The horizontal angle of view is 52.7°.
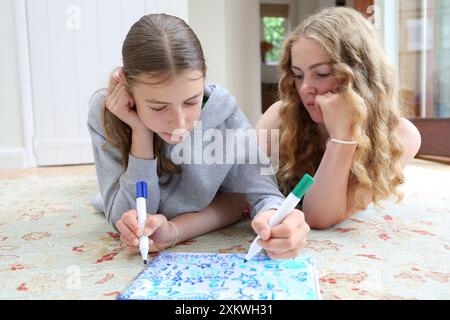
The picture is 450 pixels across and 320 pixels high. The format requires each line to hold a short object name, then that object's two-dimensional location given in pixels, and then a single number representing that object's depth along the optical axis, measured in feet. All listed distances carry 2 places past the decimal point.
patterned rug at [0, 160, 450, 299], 2.29
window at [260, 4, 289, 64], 24.23
